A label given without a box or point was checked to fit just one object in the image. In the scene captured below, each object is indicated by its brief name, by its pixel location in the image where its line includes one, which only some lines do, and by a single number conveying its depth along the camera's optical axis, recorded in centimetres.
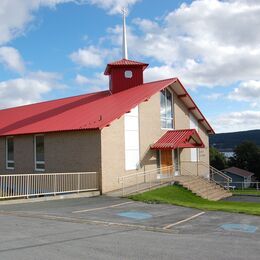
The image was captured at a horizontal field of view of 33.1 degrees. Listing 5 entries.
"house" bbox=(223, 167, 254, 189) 7634
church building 2270
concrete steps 2558
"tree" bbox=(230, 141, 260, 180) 8106
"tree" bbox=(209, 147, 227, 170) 8766
